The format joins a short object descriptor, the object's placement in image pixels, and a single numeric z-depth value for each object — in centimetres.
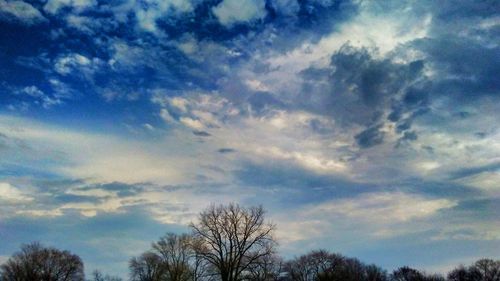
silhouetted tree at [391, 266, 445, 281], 13875
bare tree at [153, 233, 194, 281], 9525
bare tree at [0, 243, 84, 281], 9556
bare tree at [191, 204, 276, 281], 6281
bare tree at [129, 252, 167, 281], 10144
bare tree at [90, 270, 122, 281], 12718
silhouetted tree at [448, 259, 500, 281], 12338
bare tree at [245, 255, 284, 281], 6521
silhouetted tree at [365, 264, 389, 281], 13798
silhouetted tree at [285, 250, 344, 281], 12369
